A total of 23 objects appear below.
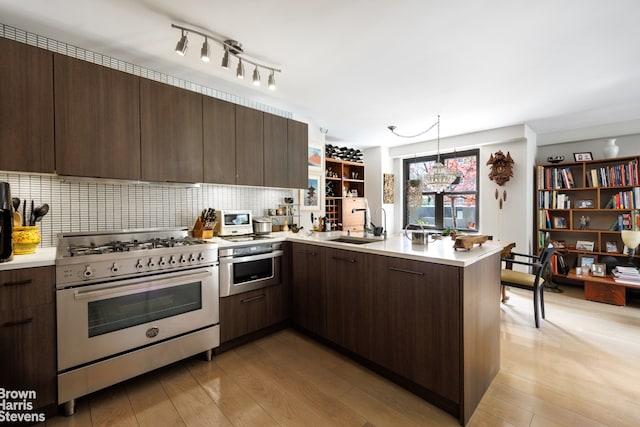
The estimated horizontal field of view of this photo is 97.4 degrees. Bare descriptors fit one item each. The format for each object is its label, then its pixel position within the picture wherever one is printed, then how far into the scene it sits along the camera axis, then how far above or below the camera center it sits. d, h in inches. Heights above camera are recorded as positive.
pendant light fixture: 129.0 +15.5
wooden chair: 110.3 -29.1
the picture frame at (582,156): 160.2 +30.6
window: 192.4 +10.1
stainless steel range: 64.8 -24.4
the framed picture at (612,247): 153.2 -20.6
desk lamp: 133.0 -14.1
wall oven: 90.3 -18.9
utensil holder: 66.8 -6.3
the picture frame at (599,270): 144.0 -31.1
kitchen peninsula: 61.3 -26.0
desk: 132.8 -38.9
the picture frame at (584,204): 160.4 +3.2
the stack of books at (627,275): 130.2 -31.5
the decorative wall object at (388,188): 218.5 +18.1
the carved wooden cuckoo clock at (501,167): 167.0 +25.7
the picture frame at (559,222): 168.7 -7.4
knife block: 102.7 -7.0
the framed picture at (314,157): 152.7 +30.0
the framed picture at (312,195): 146.2 +8.8
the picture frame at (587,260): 153.6 -28.3
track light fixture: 71.6 +46.7
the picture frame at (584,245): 159.5 -20.6
